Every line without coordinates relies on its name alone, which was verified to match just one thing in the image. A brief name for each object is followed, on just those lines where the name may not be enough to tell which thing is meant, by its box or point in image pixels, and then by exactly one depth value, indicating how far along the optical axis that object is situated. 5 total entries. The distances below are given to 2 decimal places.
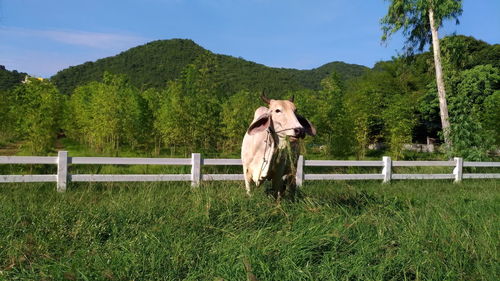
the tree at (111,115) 19.30
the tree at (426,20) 17.36
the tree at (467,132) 15.48
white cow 4.68
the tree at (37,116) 14.52
